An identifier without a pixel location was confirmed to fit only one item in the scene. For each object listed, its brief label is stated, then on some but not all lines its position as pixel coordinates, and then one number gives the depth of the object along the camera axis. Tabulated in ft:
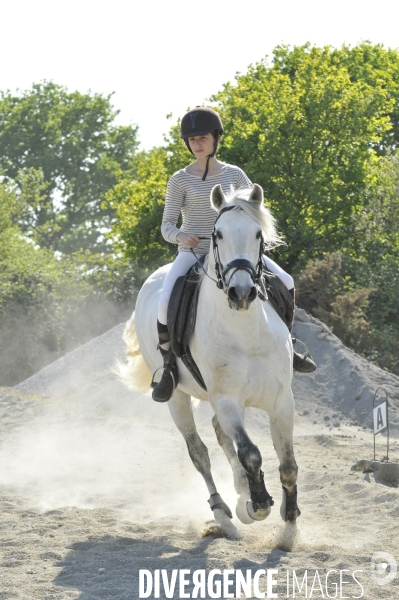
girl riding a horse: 49.47
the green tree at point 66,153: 373.81
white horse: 39.81
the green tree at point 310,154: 161.38
